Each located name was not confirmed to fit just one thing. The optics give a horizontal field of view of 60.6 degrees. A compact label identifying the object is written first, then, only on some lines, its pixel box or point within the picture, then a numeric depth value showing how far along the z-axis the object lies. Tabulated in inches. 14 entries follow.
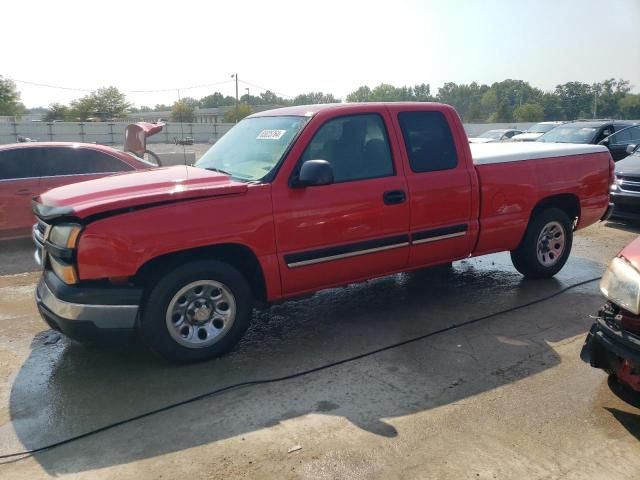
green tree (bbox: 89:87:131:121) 3061.8
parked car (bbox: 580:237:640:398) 120.4
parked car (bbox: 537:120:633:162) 494.3
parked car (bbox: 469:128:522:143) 1017.5
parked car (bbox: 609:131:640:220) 342.3
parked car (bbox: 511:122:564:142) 672.4
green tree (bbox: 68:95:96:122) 2709.9
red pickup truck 145.5
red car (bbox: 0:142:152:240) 293.1
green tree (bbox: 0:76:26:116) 2536.9
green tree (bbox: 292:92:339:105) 3361.2
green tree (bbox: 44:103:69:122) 2679.6
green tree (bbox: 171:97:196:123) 2844.2
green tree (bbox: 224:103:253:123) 2487.5
